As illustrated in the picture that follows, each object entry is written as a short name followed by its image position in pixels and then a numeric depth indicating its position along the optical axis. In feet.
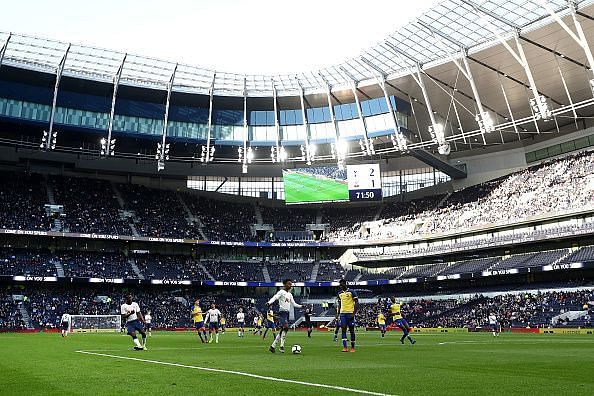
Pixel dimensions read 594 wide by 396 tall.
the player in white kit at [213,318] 104.64
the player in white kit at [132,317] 69.77
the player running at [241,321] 139.37
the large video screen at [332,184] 229.66
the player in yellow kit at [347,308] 64.49
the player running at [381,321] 112.16
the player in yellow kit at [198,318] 99.75
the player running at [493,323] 134.60
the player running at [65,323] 133.97
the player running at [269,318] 90.32
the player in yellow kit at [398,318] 83.76
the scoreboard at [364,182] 228.63
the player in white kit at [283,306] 61.87
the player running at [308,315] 135.52
